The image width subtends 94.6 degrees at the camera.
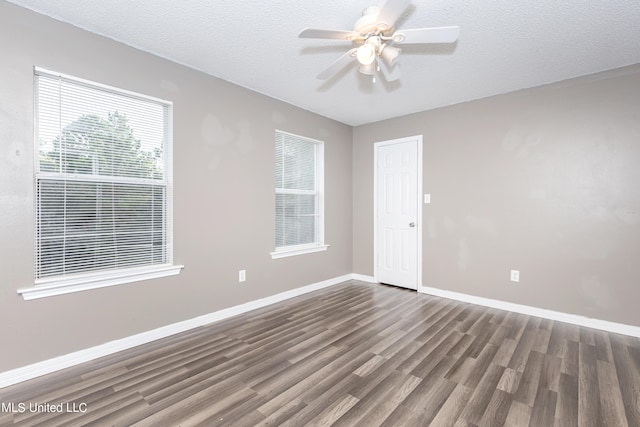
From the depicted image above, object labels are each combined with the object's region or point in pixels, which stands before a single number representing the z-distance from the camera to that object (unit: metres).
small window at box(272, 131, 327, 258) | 3.85
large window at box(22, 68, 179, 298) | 2.14
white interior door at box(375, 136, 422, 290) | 4.19
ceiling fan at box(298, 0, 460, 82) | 1.71
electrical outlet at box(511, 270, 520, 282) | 3.38
